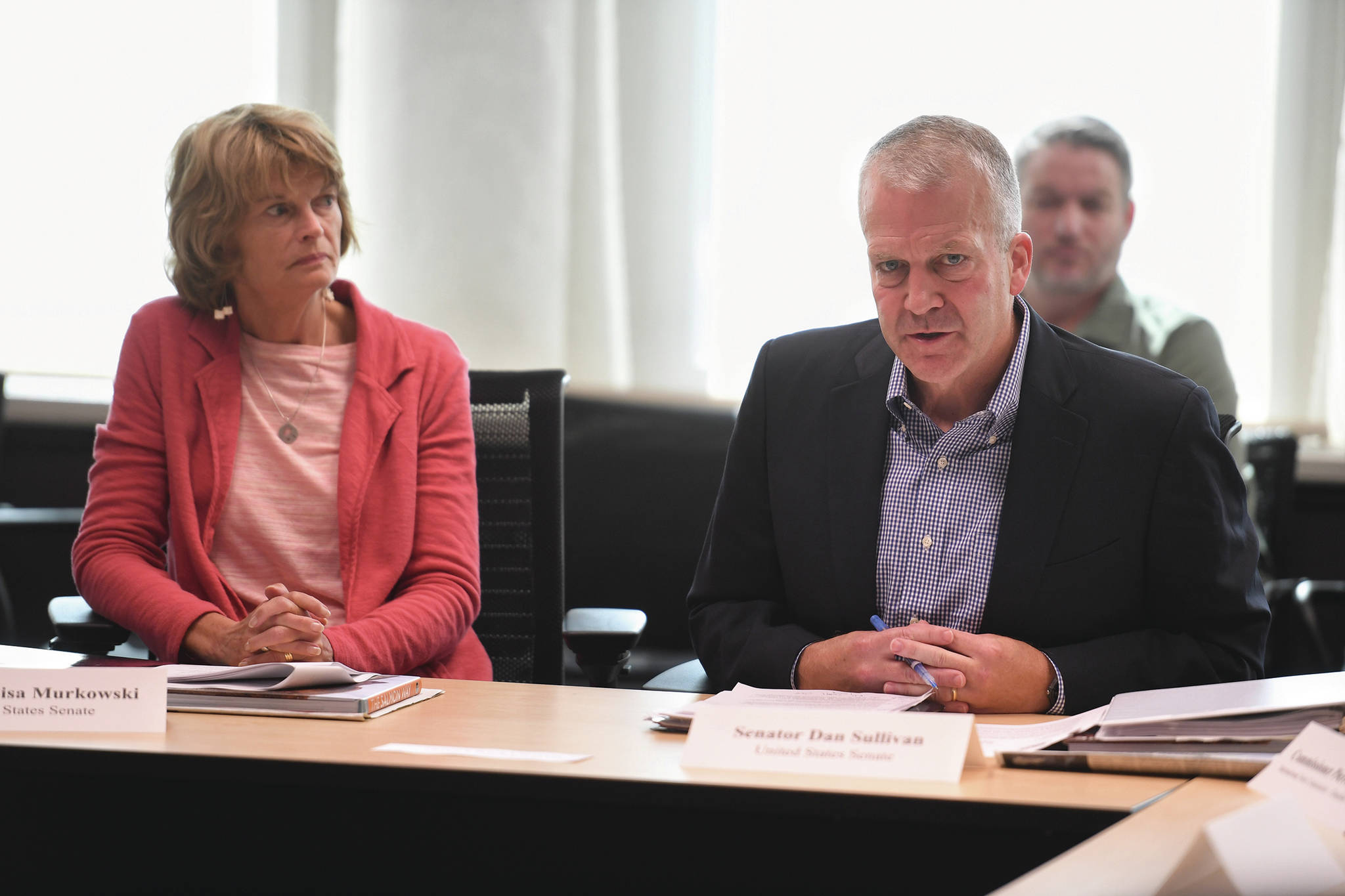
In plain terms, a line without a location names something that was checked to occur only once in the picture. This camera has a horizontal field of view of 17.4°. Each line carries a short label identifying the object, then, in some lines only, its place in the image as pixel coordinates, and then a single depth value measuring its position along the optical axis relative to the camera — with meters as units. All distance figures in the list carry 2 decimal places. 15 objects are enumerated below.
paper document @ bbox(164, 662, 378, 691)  4.41
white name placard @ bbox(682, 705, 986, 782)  4.17
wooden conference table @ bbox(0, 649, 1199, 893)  4.14
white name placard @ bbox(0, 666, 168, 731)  4.31
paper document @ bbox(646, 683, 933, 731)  4.30
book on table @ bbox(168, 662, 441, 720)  4.37
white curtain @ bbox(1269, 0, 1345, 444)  6.40
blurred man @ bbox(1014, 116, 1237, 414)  5.52
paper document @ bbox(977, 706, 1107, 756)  4.24
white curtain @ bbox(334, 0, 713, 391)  5.98
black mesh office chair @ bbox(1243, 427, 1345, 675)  5.55
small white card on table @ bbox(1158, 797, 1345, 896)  3.55
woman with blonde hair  4.80
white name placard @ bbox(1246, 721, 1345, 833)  4.07
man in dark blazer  4.53
